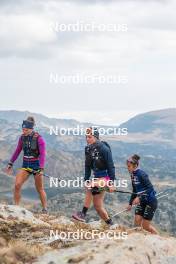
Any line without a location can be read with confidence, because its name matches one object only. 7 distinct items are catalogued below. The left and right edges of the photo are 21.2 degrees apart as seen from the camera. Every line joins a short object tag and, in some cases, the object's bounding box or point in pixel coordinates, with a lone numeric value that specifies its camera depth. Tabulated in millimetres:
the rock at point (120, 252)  9969
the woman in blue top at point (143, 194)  15461
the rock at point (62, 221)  17809
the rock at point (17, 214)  16047
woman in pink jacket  18203
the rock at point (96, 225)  15802
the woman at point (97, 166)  15180
